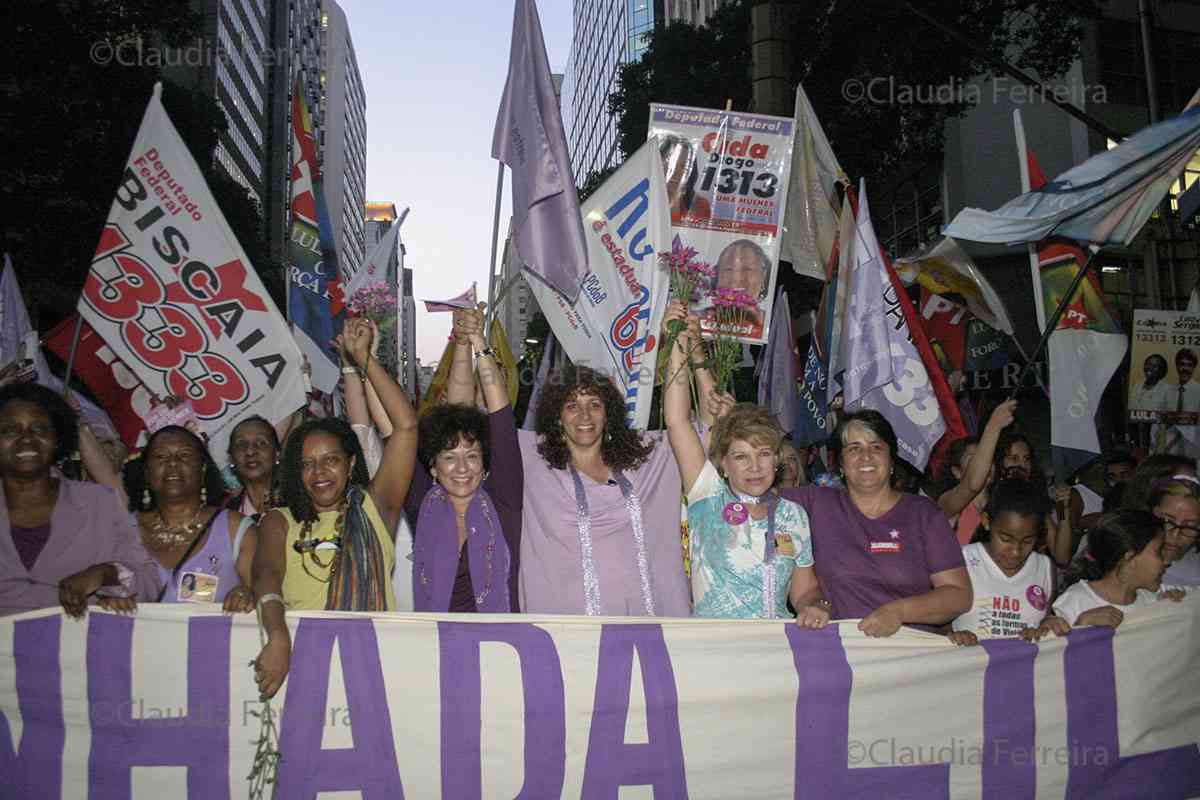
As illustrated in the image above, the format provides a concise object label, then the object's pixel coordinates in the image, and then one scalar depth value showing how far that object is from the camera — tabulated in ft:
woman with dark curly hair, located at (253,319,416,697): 11.41
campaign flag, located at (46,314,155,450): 18.71
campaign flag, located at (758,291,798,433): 29.08
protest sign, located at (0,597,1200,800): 10.90
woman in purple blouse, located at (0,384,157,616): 11.00
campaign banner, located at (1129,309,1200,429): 26.37
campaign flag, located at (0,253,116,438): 22.26
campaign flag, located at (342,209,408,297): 27.66
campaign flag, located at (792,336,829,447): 24.49
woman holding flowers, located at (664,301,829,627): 11.41
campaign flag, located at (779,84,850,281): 24.36
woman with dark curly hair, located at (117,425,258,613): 12.14
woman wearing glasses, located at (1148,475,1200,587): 14.03
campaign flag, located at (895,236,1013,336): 26.86
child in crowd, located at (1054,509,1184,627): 12.51
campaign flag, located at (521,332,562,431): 22.03
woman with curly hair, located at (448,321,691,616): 11.80
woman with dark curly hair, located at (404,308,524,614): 11.88
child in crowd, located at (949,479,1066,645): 12.69
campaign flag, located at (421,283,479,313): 14.16
